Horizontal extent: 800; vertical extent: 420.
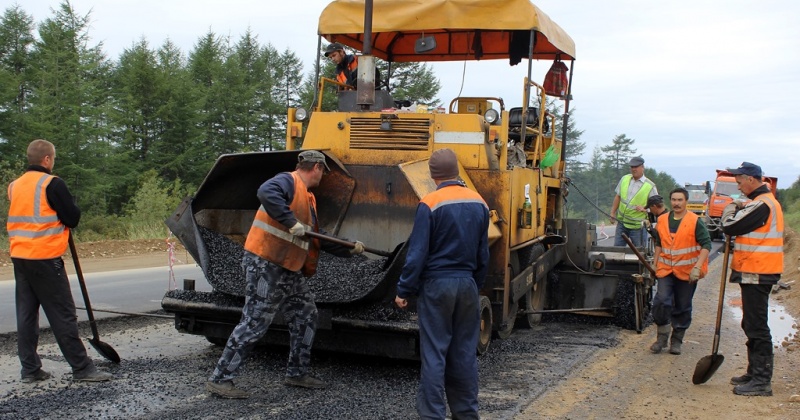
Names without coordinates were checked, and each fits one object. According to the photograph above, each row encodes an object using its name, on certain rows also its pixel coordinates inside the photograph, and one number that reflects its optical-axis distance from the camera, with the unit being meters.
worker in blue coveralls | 4.14
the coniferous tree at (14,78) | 25.59
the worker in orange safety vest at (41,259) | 5.15
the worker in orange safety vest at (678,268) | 7.12
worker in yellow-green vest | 8.96
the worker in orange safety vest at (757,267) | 5.61
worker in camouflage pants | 4.88
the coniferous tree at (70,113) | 25.64
